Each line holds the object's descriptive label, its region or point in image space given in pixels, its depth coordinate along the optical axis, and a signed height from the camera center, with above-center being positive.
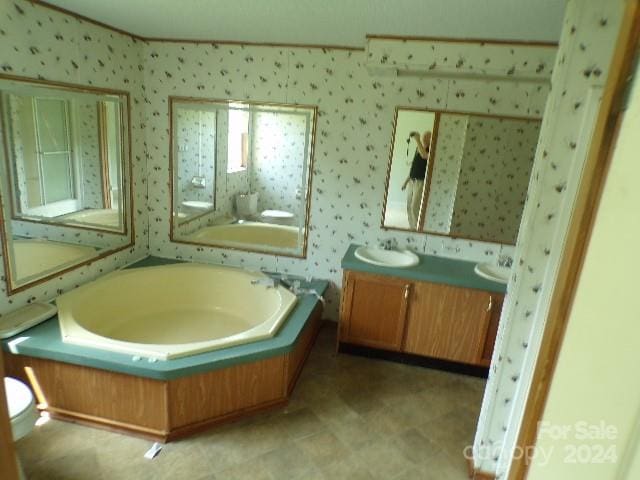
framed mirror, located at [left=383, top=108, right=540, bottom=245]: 2.88 -0.10
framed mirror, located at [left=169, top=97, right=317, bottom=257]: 3.22 -0.28
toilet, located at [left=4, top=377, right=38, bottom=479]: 1.68 -1.19
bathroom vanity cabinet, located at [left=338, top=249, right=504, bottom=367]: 2.78 -1.08
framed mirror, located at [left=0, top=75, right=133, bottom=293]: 2.32 -0.34
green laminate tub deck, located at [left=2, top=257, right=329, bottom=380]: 2.09 -1.17
